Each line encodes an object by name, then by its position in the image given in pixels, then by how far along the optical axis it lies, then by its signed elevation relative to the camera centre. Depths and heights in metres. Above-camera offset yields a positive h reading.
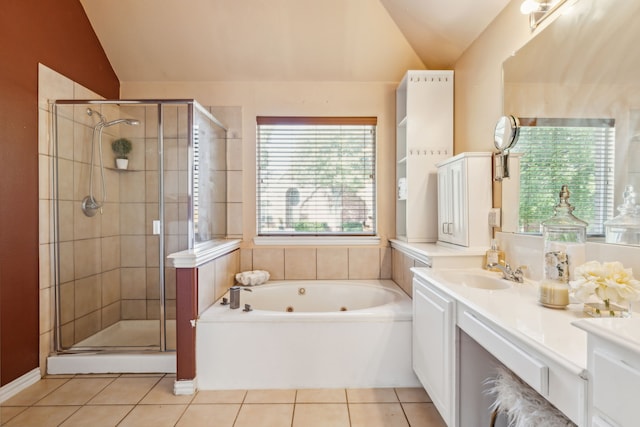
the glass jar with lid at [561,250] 1.16 -0.15
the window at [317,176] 3.04 +0.34
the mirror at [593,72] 1.12 +0.57
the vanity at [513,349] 0.64 -0.39
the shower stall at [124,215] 2.28 -0.02
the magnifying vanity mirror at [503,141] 1.72 +0.39
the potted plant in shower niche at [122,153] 2.45 +0.44
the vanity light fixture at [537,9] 1.52 +0.98
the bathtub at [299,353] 2.03 -0.88
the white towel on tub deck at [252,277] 2.75 -0.56
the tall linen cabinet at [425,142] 2.60 +0.57
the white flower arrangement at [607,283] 0.93 -0.21
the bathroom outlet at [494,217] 1.96 -0.03
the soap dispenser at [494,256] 1.84 -0.25
